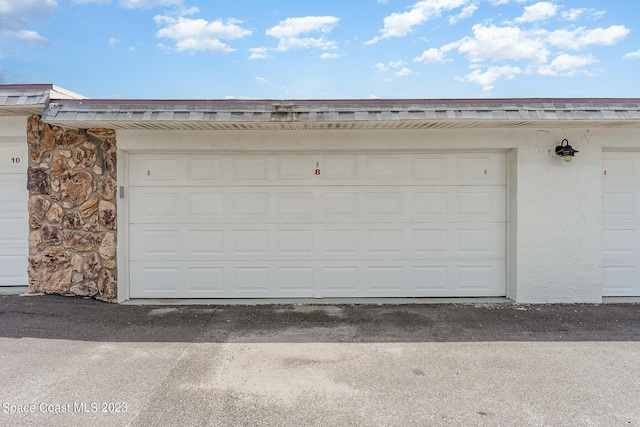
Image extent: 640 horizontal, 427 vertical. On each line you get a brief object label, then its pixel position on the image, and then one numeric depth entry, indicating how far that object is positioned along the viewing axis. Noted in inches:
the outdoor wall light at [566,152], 220.1
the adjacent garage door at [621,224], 235.6
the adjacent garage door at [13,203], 236.5
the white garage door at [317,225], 237.6
